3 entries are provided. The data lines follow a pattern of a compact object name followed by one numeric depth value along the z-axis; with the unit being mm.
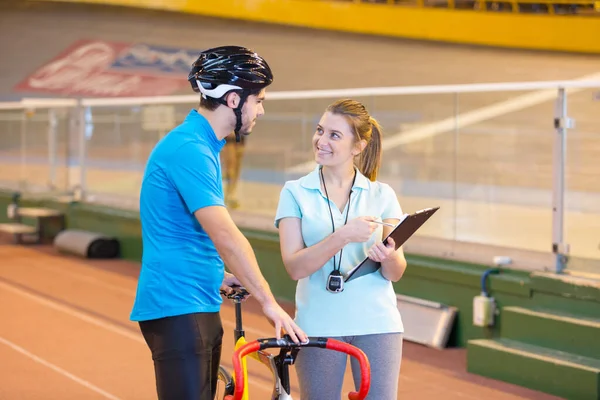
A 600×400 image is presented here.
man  5233
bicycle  4871
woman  6161
